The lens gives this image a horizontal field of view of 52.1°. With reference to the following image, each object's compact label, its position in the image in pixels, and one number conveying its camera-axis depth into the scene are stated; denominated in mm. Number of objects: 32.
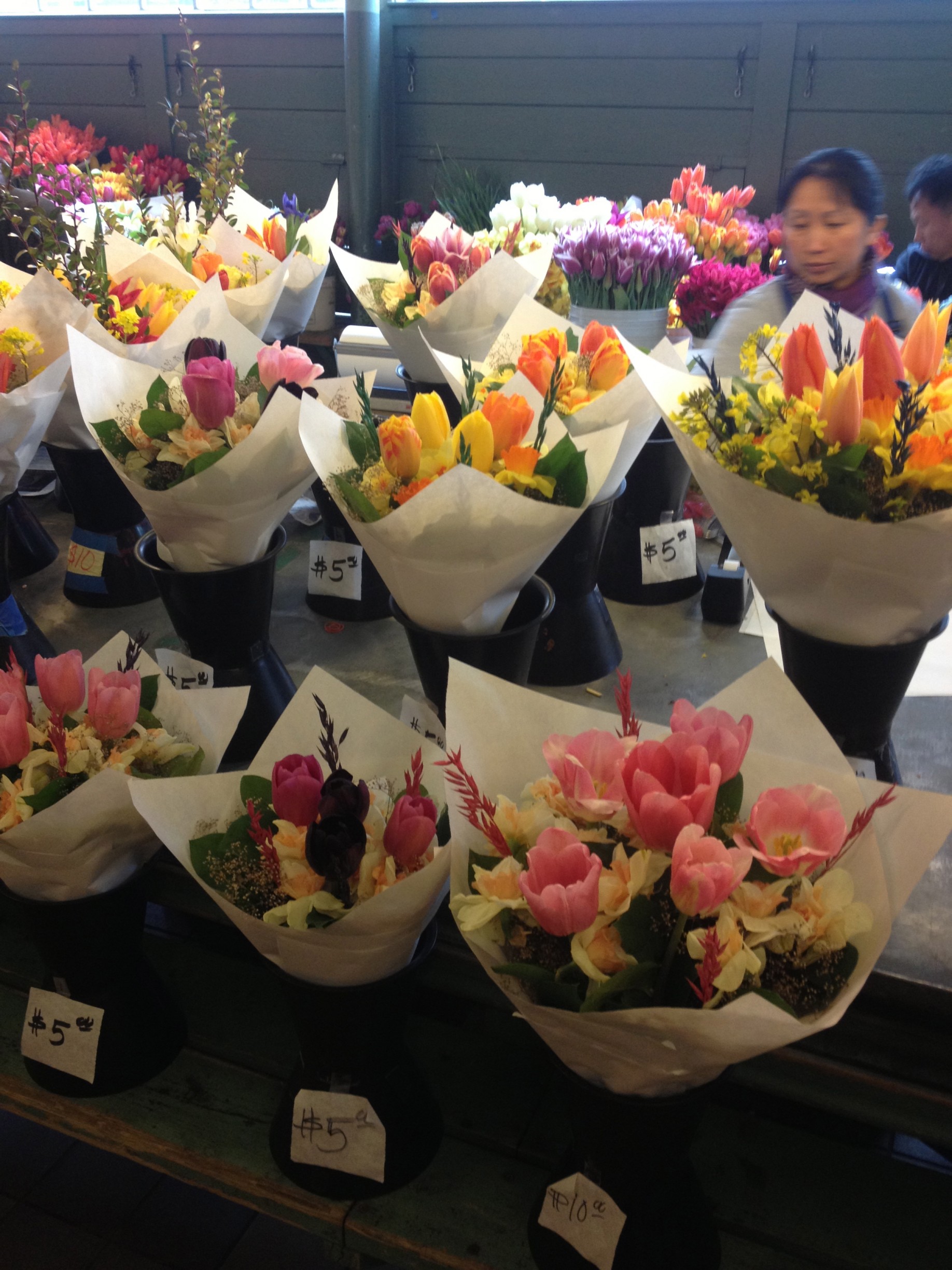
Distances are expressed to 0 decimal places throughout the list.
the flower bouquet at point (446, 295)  1624
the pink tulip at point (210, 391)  1199
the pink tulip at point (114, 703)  984
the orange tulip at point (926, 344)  1009
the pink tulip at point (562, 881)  658
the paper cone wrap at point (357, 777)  799
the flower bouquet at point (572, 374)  1232
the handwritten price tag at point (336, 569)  1618
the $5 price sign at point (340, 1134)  993
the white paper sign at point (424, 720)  1115
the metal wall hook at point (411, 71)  5020
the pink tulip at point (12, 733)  967
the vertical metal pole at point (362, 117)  4805
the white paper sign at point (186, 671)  1300
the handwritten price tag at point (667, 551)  1624
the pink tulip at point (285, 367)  1332
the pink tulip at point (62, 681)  1003
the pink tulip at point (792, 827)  688
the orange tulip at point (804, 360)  1020
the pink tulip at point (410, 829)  814
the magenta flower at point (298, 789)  812
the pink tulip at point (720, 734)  724
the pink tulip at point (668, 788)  682
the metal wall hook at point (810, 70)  4234
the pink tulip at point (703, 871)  640
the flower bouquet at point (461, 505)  995
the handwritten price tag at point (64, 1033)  1124
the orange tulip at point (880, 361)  984
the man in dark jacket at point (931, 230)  2678
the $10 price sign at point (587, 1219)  876
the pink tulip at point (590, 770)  719
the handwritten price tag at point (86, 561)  1690
